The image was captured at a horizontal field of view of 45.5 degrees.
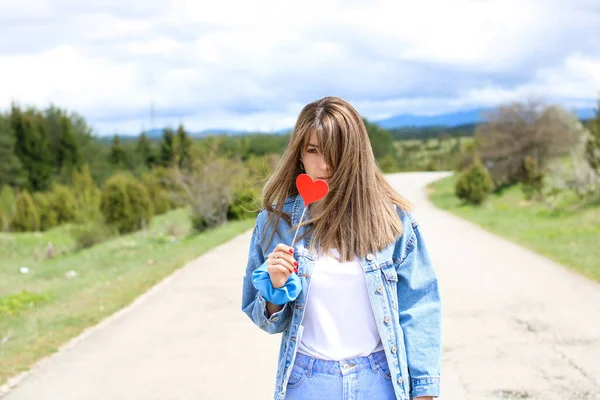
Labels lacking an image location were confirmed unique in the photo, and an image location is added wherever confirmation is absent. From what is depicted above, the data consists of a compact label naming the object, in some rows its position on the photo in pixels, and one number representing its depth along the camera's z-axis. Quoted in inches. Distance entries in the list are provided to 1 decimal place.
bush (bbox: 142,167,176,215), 1625.9
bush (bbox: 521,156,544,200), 978.7
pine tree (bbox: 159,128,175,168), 2282.2
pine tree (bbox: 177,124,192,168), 1975.3
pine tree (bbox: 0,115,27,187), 2047.2
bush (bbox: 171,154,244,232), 860.0
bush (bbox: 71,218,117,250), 889.5
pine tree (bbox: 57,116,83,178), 2284.7
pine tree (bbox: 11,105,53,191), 2181.3
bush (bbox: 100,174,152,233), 972.6
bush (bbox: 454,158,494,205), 1036.5
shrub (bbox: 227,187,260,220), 888.9
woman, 93.2
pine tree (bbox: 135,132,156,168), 2606.8
